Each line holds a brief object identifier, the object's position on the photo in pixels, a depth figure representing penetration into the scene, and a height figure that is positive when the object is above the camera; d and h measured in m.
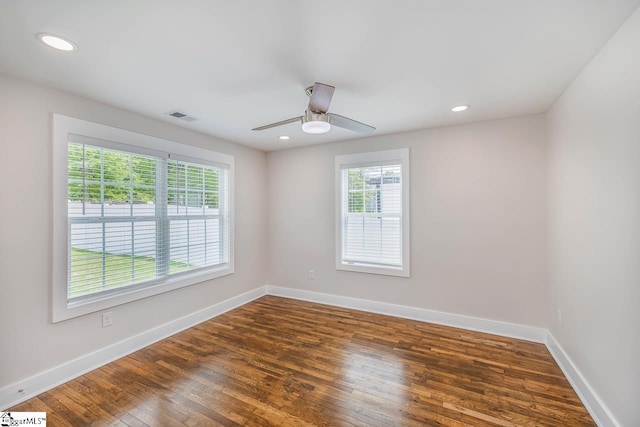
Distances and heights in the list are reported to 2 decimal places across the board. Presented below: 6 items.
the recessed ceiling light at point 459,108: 2.72 +1.05
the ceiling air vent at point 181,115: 2.85 +1.05
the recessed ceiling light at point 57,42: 1.59 +1.03
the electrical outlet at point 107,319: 2.60 -0.98
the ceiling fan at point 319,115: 2.00 +0.78
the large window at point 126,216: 2.36 -0.01
